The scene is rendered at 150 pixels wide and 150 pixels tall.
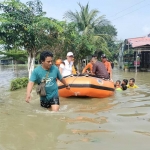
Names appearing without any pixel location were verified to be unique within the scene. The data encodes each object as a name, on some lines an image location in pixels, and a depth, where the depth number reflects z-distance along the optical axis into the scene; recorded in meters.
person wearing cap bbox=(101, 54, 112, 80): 6.90
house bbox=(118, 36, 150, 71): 16.82
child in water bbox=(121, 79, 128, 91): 7.07
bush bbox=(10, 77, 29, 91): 7.80
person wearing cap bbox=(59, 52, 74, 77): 6.05
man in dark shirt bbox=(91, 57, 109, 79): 6.03
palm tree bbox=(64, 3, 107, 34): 18.10
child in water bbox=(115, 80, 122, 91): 7.12
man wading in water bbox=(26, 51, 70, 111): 3.56
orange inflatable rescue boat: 5.51
